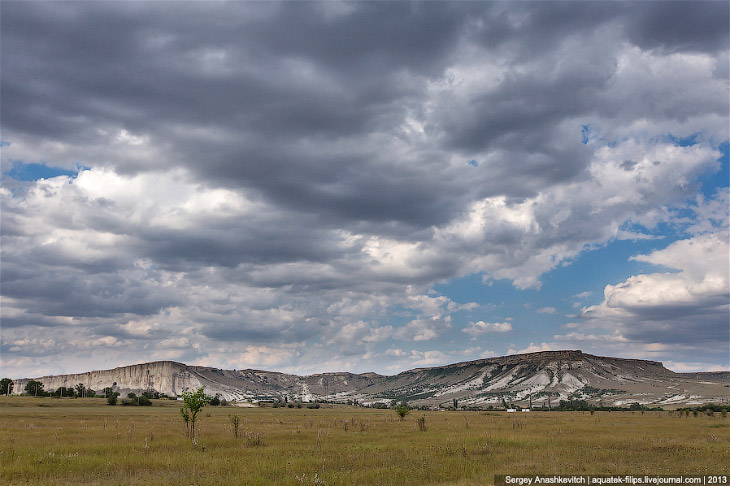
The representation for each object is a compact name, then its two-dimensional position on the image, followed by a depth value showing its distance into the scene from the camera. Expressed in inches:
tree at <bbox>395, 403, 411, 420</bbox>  3206.2
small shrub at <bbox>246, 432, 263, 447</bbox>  1594.5
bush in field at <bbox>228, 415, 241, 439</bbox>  1747.0
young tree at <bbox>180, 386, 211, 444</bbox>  1731.1
